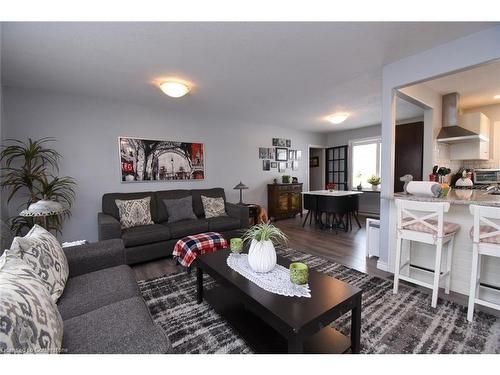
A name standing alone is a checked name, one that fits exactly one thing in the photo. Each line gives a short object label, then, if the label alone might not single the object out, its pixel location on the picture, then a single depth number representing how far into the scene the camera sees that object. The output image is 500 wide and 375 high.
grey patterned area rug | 1.53
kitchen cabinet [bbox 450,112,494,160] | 3.57
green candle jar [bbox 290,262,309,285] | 1.45
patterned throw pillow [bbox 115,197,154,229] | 3.21
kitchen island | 2.04
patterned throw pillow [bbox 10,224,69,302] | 1.31
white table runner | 1.41
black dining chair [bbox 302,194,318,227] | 4.73
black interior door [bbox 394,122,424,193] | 4.25
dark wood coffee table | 1.17
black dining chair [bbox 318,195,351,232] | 4.34
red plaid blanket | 2.60
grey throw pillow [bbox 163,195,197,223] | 3.60
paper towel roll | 2.28
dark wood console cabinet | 5.53
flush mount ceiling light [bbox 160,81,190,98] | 2.85
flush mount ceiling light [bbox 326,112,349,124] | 4.43
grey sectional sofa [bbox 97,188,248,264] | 2.88
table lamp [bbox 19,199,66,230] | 1.93
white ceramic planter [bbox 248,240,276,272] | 1.65
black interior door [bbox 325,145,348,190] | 6.62
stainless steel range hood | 3.40
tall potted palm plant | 2.82
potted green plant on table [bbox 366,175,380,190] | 5.81
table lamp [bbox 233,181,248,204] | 4.60
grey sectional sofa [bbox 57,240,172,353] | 1.01
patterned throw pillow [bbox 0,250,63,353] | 0.72
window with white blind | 5.98
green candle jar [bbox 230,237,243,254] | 2.01
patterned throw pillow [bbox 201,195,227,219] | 3.91
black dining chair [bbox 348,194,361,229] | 4.48
